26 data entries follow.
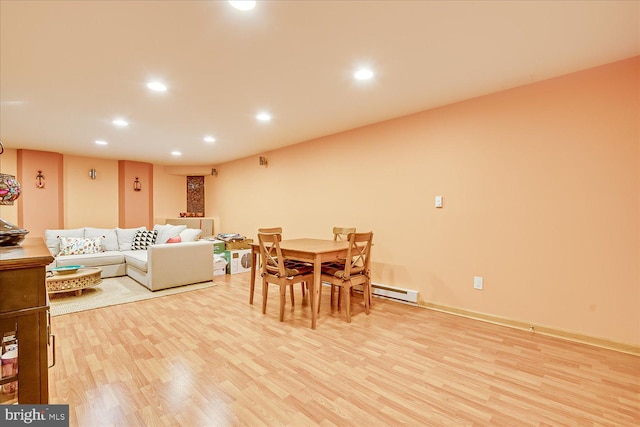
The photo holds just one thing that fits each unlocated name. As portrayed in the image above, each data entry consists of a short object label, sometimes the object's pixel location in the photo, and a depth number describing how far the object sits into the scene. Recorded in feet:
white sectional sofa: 13.39
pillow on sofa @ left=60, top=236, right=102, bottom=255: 15.84
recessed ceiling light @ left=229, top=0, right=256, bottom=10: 5.38
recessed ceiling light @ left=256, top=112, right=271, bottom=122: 11.75
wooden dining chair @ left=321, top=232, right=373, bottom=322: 9.57
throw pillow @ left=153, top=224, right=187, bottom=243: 18.19
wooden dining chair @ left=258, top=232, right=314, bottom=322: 9.59
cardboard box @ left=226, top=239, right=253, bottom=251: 17.20
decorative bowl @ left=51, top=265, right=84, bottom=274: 12.05
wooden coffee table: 11.64
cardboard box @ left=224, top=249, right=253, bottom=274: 17.06
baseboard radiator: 11.37
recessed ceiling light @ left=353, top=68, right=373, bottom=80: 8.06
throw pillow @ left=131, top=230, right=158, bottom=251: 18.19
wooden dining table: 9.14
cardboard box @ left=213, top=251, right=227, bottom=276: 16.42
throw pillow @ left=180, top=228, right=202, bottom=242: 16.93
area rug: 11.14
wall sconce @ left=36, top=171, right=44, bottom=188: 18.02
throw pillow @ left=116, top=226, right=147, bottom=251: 18.19
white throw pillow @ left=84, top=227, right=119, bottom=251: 17.62
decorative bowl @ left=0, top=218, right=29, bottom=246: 4.28
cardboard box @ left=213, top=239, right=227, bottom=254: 17.90
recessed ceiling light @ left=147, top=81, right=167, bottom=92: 8.81
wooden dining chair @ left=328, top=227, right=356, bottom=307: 12.60
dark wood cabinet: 3.37
